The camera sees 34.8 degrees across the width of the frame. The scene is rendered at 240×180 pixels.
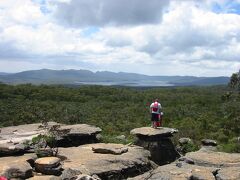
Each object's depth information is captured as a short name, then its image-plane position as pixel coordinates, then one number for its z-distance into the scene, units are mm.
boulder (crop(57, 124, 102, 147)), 23047
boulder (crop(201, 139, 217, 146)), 30659
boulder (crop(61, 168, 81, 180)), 15078
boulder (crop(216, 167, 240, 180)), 15612
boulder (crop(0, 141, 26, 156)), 18922
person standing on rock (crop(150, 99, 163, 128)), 25466
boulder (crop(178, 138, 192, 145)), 29344
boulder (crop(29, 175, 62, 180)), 15548
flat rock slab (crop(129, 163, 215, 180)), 15745
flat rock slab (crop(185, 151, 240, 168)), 18266
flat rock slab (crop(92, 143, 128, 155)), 20509
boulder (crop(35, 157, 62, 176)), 16672
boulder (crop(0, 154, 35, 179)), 15611
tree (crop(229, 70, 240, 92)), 28078
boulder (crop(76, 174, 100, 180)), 14623
